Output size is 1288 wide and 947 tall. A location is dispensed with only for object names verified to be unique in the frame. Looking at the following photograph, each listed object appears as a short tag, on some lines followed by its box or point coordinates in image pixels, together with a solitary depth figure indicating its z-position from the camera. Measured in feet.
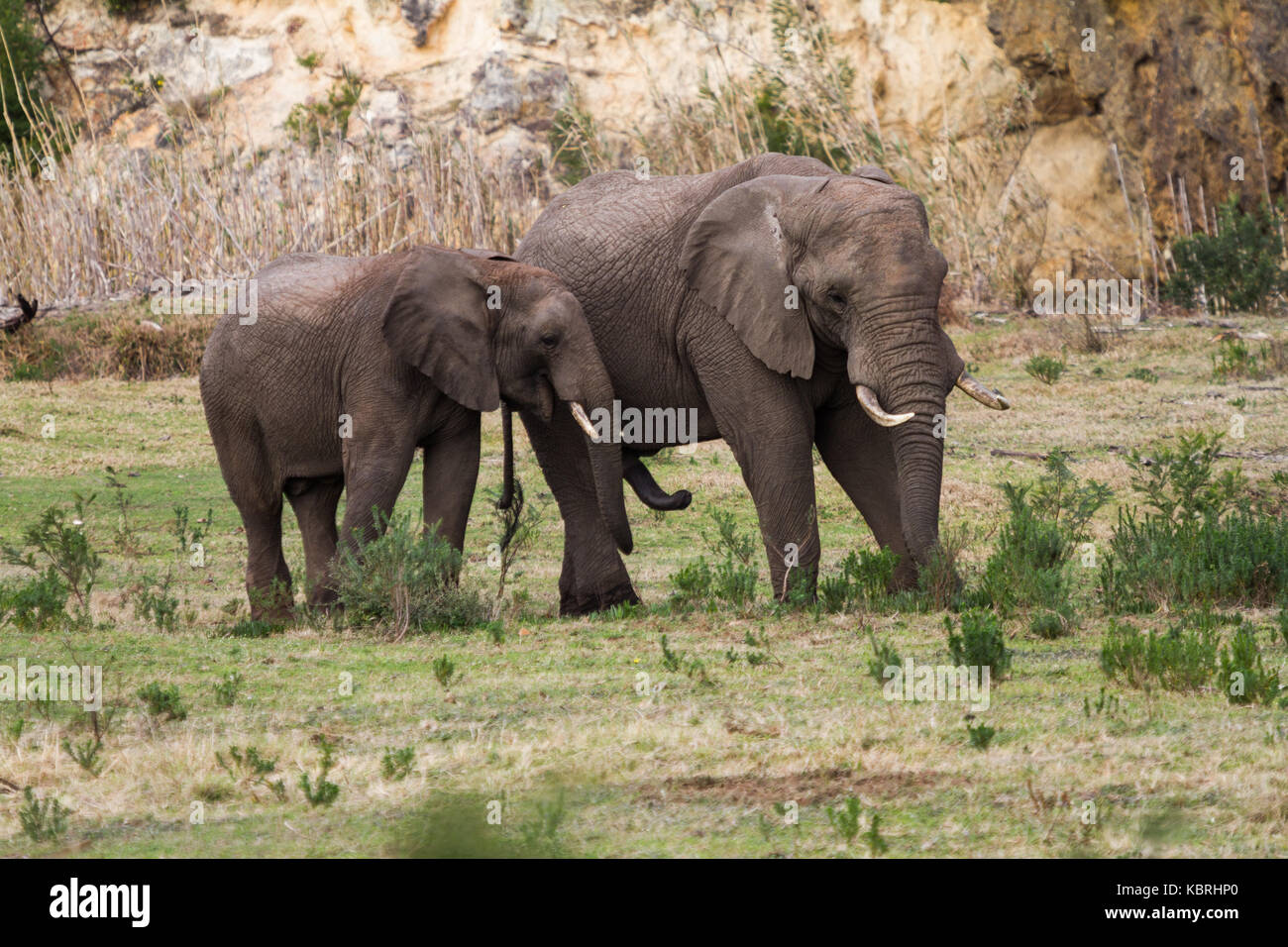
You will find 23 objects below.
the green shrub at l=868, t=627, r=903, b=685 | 49.88
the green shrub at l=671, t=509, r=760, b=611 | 64.64
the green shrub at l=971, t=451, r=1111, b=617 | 59.72
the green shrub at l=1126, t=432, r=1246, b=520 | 68.80
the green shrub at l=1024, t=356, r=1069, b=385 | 117.91
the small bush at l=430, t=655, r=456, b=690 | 52.13
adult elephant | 61.31
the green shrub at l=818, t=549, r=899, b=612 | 63.10
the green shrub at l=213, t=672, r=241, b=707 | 49.93
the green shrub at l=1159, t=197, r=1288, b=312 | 141.59
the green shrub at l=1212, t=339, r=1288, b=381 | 115.03
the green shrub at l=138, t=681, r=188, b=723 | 48.39
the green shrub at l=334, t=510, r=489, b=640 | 61.87
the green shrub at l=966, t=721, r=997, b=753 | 42.75
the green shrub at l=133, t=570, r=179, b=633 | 64.23
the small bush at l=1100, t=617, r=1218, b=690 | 47.80
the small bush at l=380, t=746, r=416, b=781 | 41.83
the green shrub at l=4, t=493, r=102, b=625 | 64.90
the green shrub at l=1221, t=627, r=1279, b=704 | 45.91
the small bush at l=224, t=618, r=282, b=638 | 63.82
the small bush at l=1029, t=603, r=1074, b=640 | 56.80
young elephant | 67.10
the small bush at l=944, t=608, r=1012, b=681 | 50.24
